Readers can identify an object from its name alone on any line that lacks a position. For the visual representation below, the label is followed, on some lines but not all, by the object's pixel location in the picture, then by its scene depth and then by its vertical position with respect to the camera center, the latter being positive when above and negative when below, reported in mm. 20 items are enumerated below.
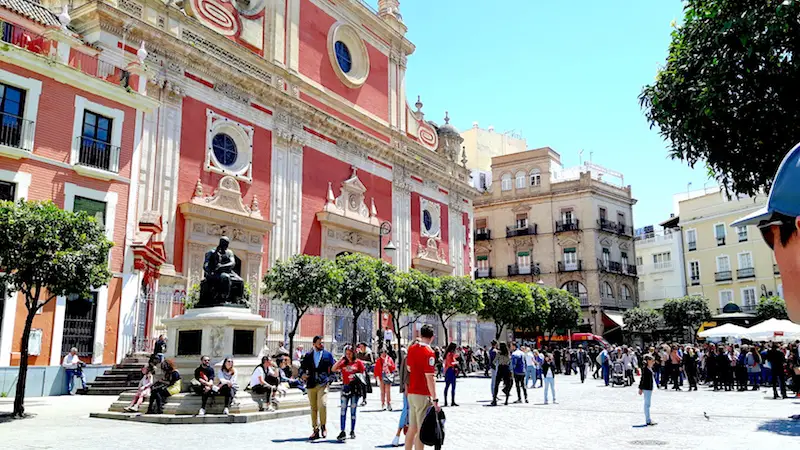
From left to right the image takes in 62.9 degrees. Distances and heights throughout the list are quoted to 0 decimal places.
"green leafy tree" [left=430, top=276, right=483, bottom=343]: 27719 +1993
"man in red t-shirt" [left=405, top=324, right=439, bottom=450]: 7062 -432
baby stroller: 23391 -1135
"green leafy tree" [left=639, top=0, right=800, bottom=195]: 10953 +4470
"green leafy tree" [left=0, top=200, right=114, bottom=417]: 11672 +1641
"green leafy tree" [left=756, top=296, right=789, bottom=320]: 36125 +1766
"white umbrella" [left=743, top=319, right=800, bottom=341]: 23625 +398
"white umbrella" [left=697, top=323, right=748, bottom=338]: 25738 +394
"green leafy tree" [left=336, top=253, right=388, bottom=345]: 22766 +1912
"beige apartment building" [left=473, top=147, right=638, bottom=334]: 47750 +8175
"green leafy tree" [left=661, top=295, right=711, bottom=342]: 42000 +1858
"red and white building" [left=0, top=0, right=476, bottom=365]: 18031 +7177
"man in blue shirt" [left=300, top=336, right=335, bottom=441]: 9570 -536
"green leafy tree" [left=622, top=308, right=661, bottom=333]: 44250 +1442
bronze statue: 12367 +1187
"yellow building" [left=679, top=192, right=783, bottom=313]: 42188 +5732
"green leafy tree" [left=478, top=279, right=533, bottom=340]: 32688 +2129
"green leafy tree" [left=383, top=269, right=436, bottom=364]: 24828 +1877
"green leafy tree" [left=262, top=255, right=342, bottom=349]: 21578 +2023
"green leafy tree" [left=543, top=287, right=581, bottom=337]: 38562 +1828
